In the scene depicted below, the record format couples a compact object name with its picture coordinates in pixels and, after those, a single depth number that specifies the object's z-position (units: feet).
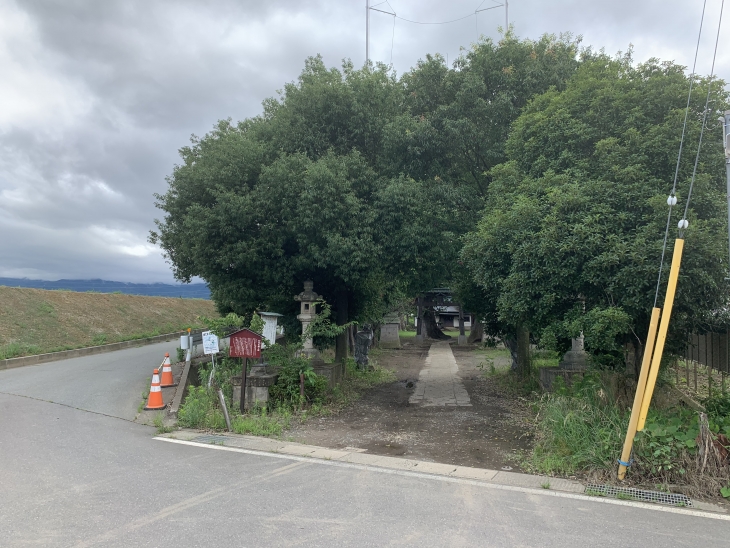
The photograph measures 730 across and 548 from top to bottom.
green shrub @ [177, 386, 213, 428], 26.81
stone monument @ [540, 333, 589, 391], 32.55
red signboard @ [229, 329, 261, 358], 28.96
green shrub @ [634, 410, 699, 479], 17.93
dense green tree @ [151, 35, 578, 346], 34.19
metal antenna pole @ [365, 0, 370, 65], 52.12
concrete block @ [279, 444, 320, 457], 22.27
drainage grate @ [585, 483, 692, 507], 16.67
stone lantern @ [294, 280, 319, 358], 37.50
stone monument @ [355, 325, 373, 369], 57.54
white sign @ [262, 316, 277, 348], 35.18
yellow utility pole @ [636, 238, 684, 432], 16.31
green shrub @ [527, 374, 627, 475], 19.44
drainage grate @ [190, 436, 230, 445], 23.75
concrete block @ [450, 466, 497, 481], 19.44
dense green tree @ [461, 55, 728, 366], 20.66
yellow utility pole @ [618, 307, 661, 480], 17.07
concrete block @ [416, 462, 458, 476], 19.94
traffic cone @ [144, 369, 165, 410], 30.24
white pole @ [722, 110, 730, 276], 16.12
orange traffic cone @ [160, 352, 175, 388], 36.99
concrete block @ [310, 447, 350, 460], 21.80
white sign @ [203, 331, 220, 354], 32.99
